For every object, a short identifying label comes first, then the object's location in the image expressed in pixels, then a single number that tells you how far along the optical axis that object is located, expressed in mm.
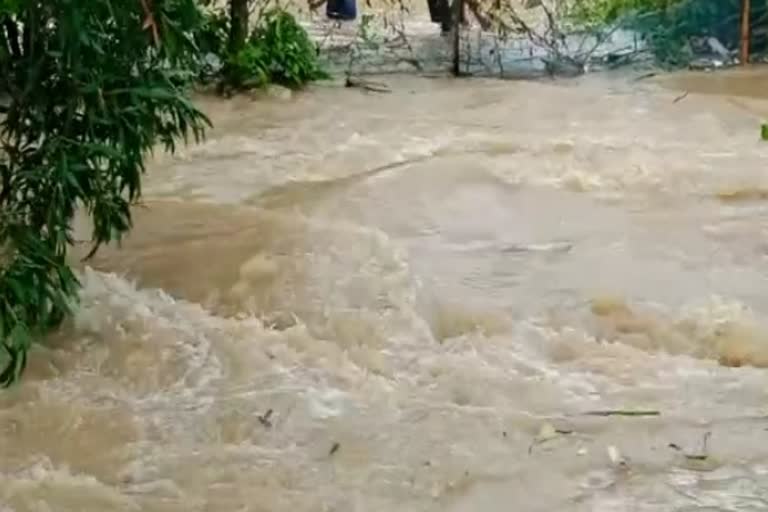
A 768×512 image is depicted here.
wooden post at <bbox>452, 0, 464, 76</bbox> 15367
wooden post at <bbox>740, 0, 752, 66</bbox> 15320
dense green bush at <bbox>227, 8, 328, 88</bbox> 14625
